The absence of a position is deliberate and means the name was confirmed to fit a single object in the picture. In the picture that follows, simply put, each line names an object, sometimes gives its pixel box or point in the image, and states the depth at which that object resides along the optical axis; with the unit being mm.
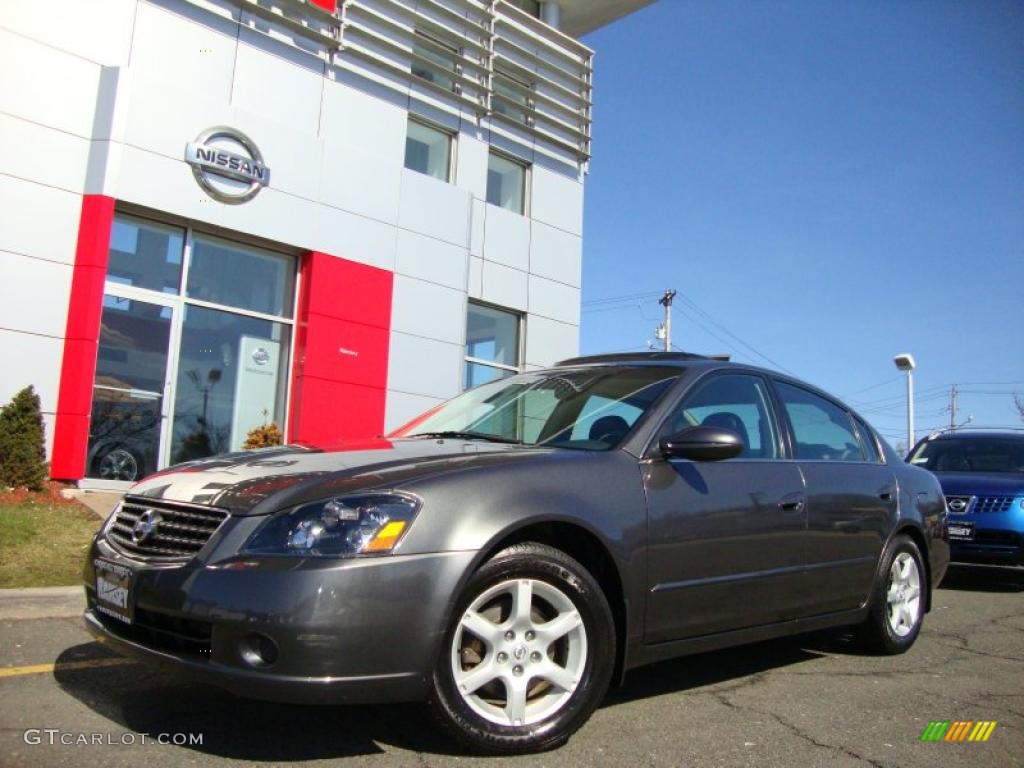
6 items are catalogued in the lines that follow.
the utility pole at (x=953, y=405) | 77188
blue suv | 7852
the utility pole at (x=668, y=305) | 44406
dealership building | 9984
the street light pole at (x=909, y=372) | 20308
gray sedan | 2643
